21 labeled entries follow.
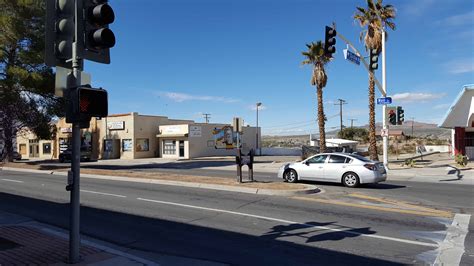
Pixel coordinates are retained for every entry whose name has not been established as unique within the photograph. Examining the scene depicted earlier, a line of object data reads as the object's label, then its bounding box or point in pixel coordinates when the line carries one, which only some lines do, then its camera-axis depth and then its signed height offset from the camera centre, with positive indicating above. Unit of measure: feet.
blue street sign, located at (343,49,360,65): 67.56 +14.43
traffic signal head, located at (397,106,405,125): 78.07 +5.18
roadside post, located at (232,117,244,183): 53.11 +0.14
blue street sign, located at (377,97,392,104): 77.00 +7.90
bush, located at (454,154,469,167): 87.00 -3.75
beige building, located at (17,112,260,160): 168.14 +1.96
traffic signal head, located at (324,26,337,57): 59.21 +14.69
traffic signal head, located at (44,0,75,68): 19.31 +5.22
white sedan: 53.83 -3.70
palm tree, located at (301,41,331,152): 115.75 +19.61
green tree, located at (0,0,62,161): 96.73 +20.32
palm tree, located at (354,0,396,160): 91.81 +25.76
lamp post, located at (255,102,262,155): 203.06 -1.46
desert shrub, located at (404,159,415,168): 89.64 -4.55
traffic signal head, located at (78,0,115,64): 18.78 +5.28
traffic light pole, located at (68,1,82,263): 19.19 -1.37
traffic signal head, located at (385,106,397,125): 77.92 +5.16
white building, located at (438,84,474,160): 101.55 +5.26
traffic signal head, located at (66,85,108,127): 18.61 +1.78
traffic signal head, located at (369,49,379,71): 71.87 +14.54
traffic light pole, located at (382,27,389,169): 79.10 +4.48
